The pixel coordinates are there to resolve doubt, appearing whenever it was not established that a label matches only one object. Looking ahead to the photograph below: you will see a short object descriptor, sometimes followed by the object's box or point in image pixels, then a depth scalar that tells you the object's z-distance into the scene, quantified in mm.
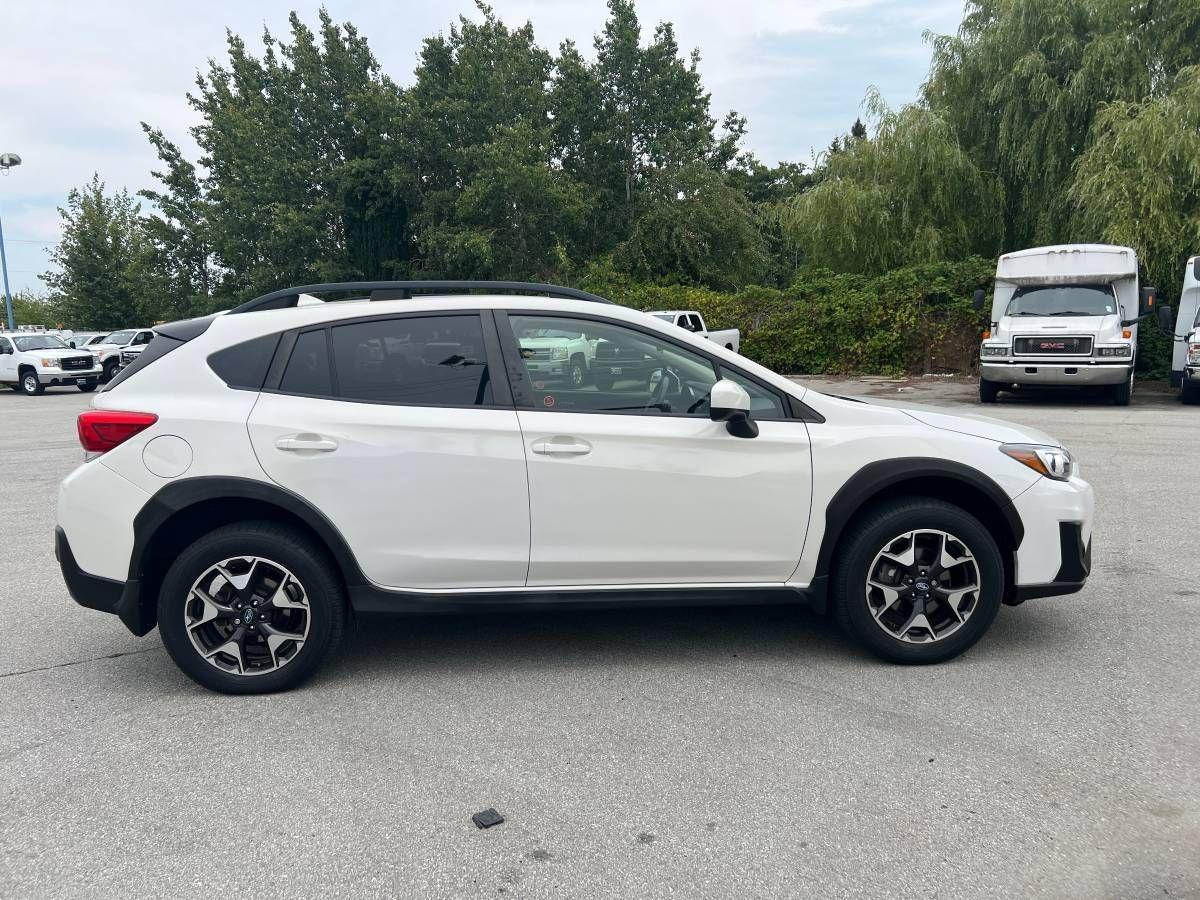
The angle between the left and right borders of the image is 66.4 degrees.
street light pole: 32750
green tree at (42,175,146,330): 51219
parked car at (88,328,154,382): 27797
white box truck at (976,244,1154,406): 14719
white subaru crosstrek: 3723
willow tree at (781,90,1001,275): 21922
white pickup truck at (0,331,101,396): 25688
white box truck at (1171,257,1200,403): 14938
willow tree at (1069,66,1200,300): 17469
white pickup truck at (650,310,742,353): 20673
